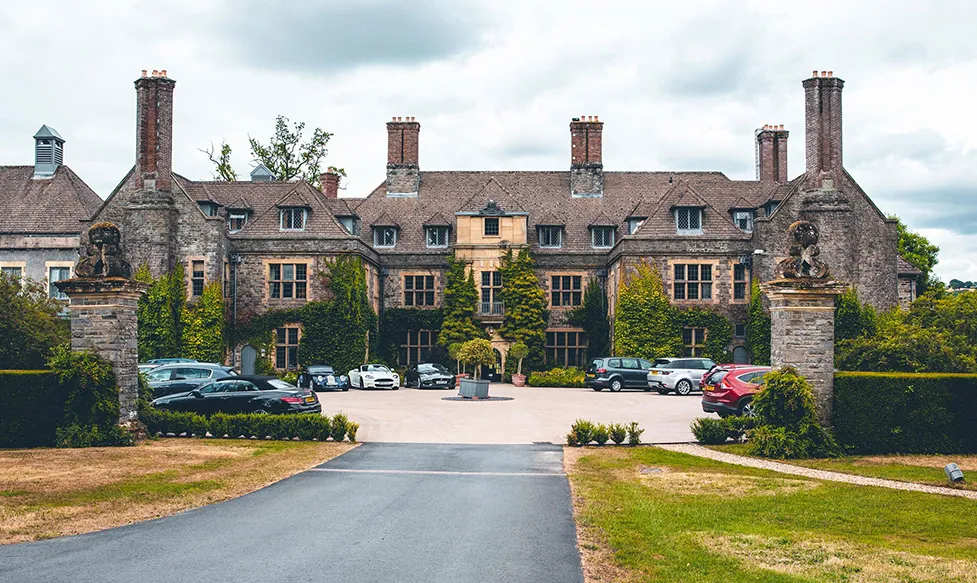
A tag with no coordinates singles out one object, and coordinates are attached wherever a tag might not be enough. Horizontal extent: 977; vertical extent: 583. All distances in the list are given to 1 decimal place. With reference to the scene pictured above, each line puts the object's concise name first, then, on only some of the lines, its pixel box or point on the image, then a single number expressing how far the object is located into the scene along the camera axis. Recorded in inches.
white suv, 1471.5
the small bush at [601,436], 808.3
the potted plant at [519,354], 1731.1
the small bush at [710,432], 812.0
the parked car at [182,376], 1087.6
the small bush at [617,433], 805.2
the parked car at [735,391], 943.7
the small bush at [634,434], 803.4
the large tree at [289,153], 2541.8
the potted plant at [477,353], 1615.4
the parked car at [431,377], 1605.6
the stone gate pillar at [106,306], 782.5
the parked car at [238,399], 932.0
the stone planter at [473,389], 1327.5
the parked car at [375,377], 1576.0
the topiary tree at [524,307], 1814.7
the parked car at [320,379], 1513.3
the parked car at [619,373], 1556.3
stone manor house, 1659.7
